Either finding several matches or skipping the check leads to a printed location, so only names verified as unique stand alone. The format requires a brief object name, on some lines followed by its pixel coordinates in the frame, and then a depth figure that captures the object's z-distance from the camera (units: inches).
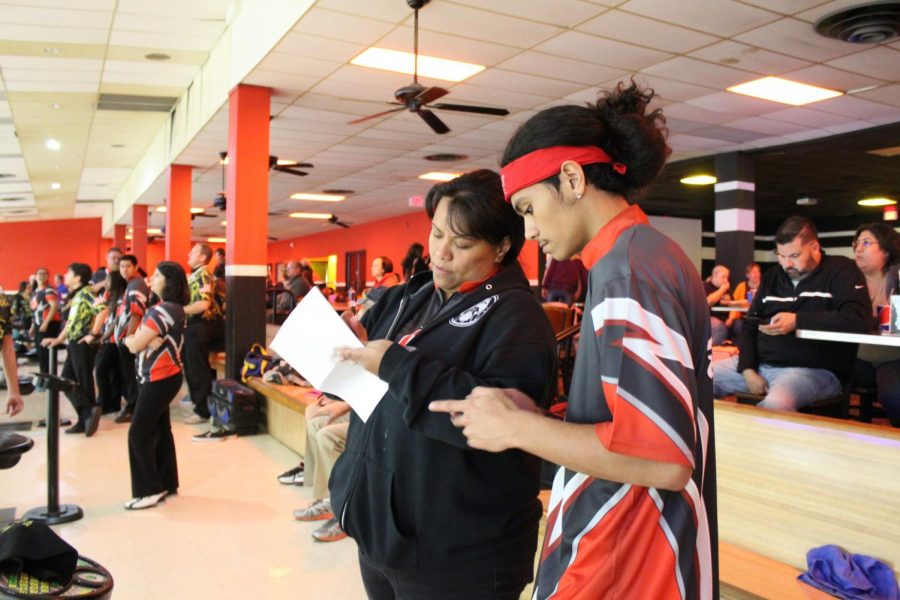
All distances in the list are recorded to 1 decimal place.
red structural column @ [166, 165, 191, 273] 434.0
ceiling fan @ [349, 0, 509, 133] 222.4
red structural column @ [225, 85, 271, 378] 275.7
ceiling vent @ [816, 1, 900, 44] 194.1
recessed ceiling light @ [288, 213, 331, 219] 745.0
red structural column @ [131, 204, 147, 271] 633.0
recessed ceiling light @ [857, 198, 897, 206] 589.6
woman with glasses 139.1
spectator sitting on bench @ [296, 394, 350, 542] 143.6
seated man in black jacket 124.3
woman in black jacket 52.7
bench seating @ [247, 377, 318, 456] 207.2
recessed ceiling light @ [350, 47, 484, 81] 242.5
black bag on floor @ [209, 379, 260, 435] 238.2
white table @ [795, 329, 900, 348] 102.7
